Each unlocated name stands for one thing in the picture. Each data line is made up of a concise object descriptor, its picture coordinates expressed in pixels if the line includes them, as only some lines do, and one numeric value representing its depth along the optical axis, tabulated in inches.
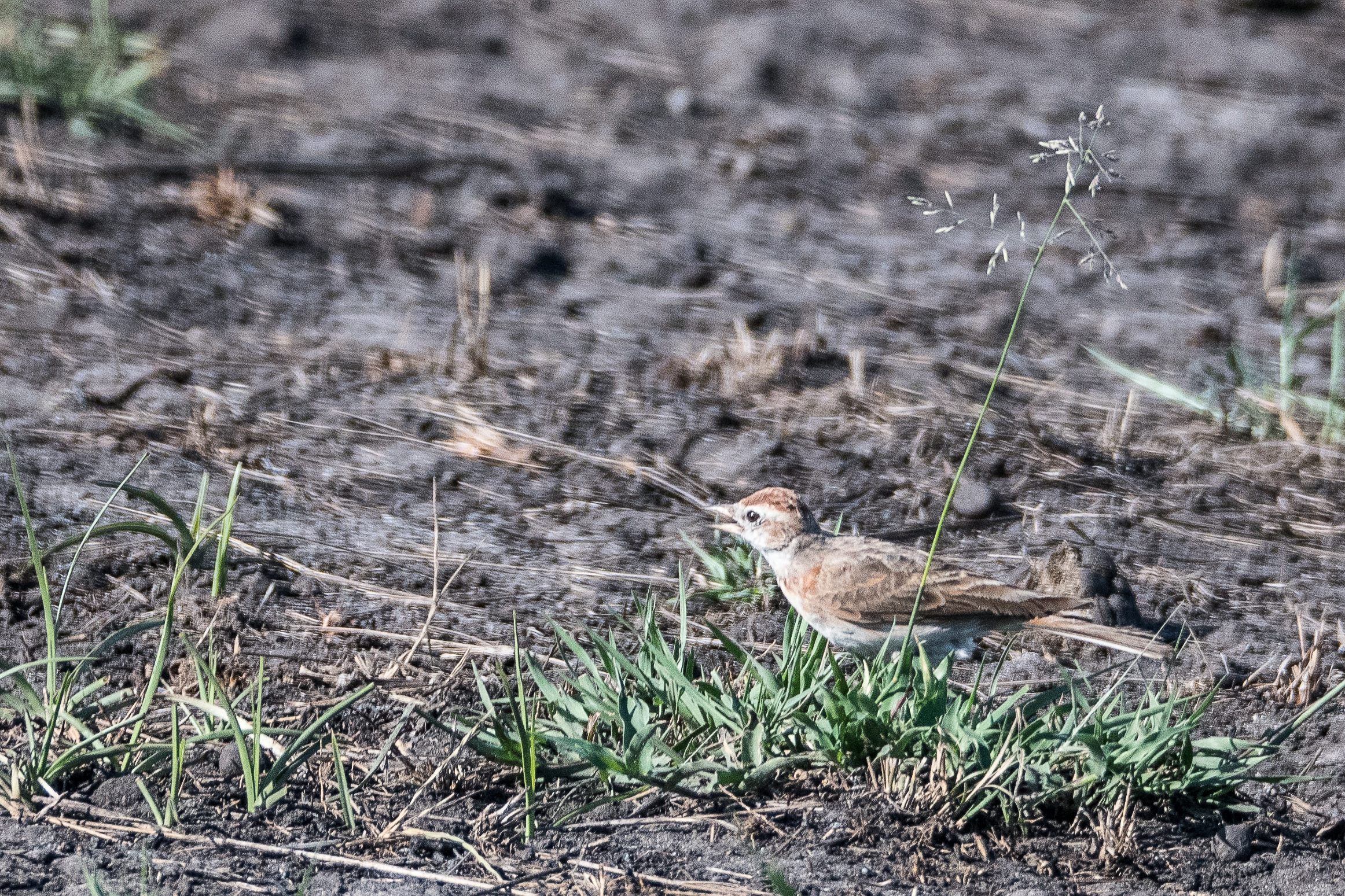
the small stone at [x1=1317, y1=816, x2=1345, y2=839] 258.7
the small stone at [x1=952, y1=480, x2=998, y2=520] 375.9
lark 289.1
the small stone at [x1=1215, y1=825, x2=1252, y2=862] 245.3
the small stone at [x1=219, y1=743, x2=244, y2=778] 252.2
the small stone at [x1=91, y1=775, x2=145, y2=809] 238.1
